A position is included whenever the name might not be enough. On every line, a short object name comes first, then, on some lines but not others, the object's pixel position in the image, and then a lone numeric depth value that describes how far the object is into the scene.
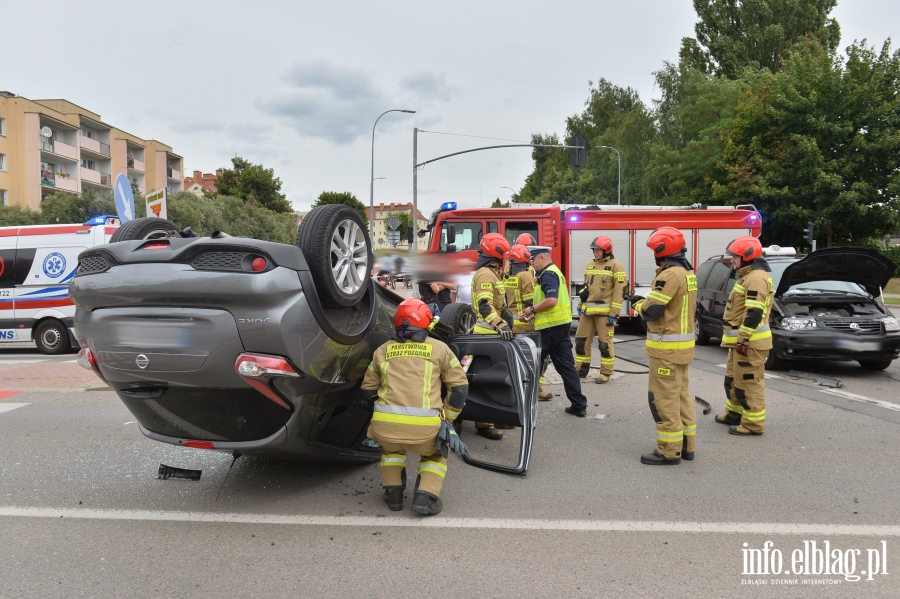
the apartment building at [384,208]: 130.50
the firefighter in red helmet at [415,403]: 3.91
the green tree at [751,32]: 36.94
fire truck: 13.34
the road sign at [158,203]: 8.51
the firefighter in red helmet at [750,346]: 5.77
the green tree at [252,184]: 55.28
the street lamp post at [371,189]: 32.02
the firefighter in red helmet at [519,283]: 7.09
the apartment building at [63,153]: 38.22
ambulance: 11.44
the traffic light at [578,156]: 23.84
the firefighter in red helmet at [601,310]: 8.23
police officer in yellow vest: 6.49
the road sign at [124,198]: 8.43
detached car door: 4.83
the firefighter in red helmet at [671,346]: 4.98
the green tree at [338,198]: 66.47
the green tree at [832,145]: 23.56
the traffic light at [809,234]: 22.20
